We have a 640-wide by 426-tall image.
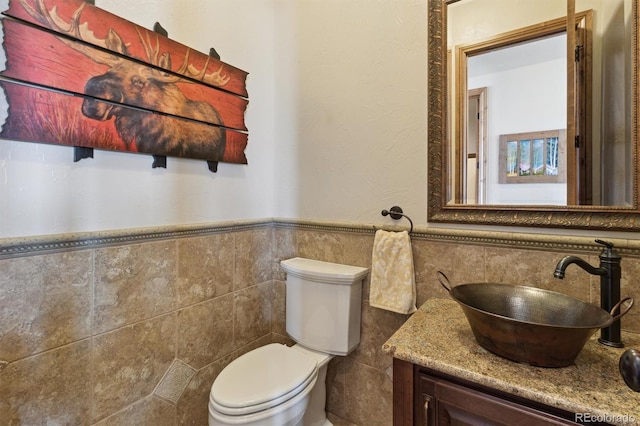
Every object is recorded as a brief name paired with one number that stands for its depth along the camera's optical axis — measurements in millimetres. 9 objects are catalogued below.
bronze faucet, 854
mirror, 992
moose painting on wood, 937
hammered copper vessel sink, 723
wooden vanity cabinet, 695
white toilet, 1104
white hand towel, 1302
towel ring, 1370
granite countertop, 624
